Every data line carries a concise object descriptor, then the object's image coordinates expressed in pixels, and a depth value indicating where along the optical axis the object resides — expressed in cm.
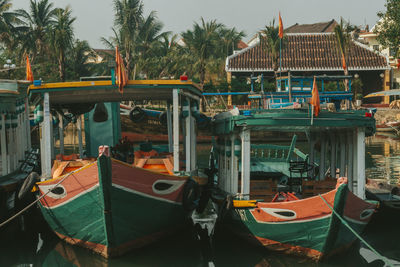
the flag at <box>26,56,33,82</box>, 1866
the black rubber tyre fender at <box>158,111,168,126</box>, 1825
